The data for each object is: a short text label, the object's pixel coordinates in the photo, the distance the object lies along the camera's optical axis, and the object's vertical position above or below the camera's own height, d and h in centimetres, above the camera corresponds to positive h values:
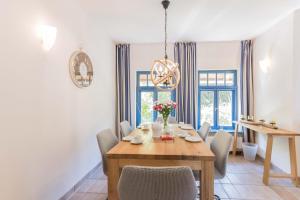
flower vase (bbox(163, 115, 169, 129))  285 -33
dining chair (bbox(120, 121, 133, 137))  329 -53
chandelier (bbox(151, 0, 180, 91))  317 +41
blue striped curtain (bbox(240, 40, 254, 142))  468 +38
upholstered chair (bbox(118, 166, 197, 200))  135 -59
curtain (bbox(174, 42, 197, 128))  482 +37
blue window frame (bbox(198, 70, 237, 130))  492 +0
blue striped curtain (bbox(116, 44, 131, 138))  498 +43
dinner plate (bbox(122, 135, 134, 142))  255 -53
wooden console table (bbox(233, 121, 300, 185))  304 -85
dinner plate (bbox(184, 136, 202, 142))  249 -52
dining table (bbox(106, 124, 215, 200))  188 -61
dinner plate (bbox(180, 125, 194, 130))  336 -50
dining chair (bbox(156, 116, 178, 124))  437 -49
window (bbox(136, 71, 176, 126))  514 +0
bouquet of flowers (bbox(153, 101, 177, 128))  274 -12
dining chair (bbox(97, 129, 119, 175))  238 -55
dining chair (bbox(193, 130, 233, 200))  227 -65
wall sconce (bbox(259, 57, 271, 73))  398 +69
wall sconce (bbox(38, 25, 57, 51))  216 +70
